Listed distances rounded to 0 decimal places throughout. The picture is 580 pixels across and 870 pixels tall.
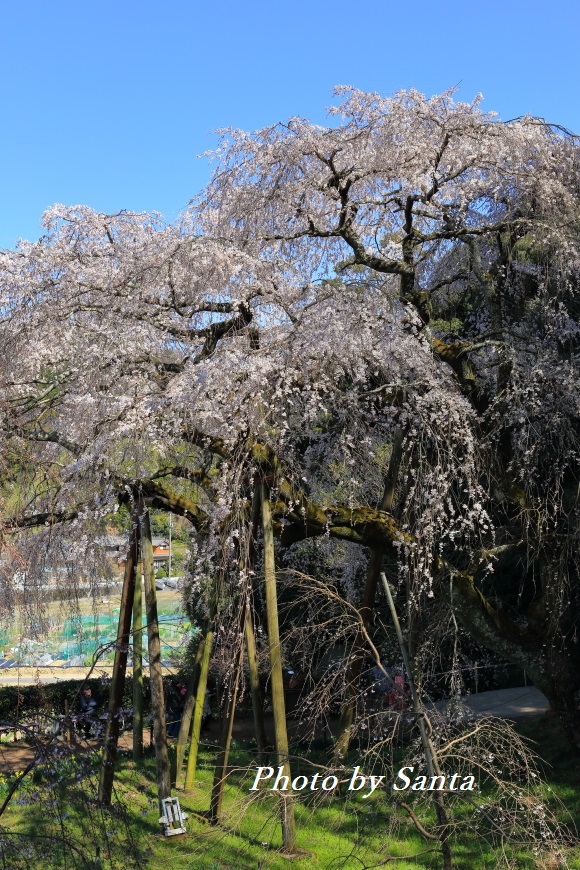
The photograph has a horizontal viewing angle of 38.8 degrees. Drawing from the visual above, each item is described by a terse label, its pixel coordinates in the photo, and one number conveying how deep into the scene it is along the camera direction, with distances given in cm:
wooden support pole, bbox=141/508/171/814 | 705
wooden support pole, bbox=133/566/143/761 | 916
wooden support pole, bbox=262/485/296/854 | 607
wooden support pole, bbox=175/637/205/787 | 839
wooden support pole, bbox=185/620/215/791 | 812
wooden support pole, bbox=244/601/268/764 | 713
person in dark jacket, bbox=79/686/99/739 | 1129
